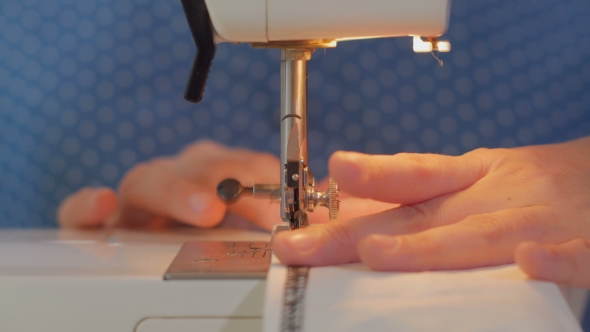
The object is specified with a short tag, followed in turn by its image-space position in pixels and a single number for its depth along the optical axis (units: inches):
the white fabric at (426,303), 15.5
